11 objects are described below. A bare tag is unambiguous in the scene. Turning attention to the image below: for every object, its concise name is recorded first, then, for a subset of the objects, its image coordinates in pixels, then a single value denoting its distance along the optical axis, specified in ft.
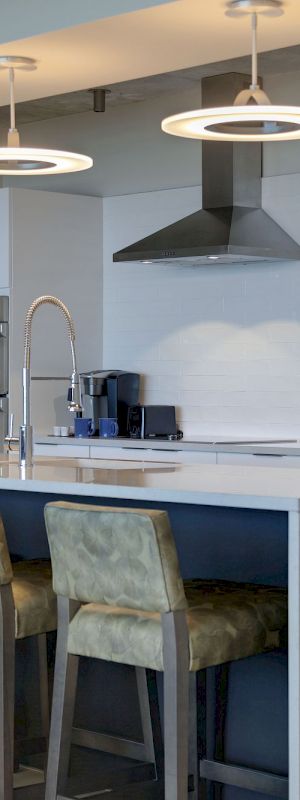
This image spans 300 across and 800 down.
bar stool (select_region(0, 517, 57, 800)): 10.73
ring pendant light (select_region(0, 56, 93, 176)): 13.37
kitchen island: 9.62
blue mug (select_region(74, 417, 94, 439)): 23.16
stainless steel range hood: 20.74
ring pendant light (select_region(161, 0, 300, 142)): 11.27
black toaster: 22.67
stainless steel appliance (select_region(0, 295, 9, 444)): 22.86
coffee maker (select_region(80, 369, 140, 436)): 23.54
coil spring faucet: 13.44
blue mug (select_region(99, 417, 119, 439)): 22.86
